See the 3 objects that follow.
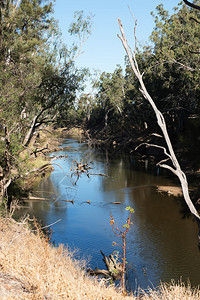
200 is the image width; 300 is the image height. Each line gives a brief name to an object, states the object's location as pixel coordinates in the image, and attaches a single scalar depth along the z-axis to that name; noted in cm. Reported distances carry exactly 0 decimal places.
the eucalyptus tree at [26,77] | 1658
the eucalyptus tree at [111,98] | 5894
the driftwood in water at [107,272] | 1113
